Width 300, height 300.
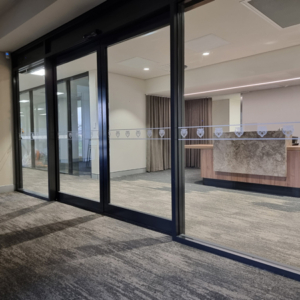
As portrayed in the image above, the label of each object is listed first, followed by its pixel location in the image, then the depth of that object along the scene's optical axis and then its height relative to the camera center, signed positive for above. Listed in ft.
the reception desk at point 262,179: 9.46 -1.66
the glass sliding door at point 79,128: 11.38 +0.51
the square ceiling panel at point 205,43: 8.12 +2.87
